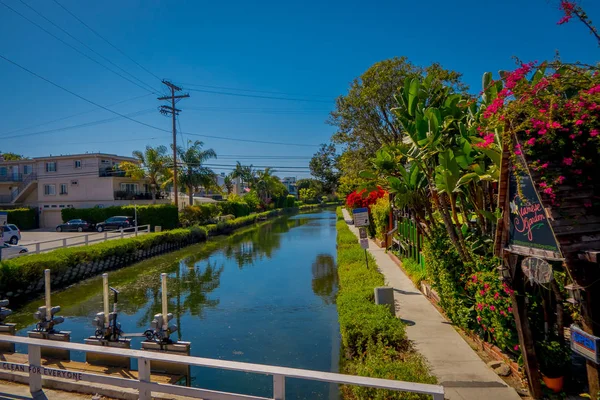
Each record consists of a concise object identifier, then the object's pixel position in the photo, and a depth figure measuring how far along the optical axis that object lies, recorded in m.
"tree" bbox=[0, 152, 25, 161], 74.06
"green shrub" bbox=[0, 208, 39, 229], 38.94
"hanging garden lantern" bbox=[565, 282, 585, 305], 3.75
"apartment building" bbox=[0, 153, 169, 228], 41.38
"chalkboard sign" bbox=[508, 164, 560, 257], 4.00
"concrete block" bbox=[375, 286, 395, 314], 8.46
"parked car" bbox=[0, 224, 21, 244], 26.03
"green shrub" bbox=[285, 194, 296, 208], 80.62
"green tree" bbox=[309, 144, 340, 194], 62.07
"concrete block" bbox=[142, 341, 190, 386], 6.52
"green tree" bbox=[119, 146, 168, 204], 41.28
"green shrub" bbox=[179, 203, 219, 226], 37.84
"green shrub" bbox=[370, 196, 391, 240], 20.33
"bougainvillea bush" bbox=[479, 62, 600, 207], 3.72
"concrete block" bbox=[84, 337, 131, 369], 6.89
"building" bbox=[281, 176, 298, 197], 146.12
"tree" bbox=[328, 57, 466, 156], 22.89
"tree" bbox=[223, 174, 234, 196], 76.00
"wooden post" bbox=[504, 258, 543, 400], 4.89
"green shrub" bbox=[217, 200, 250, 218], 48.12
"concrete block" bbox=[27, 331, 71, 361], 7.31
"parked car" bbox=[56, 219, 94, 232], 34.94
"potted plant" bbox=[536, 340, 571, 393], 4.93
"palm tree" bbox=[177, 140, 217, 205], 42.75
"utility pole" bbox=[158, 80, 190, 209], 33.08
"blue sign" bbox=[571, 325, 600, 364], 3.62
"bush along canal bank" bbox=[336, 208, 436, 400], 5.01
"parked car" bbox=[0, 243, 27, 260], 16.78
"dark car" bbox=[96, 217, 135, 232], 33.97
